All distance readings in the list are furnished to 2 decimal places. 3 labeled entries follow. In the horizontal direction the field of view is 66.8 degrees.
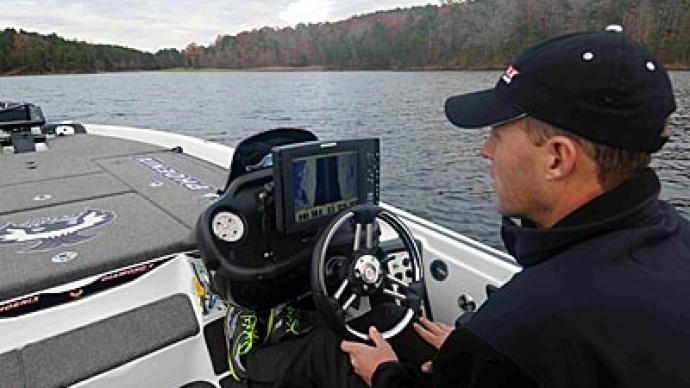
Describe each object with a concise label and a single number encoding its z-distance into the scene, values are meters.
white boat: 1.66
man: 0.67
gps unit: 1.34
